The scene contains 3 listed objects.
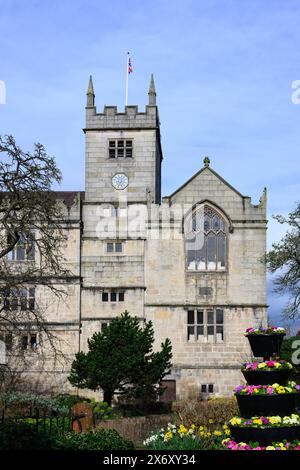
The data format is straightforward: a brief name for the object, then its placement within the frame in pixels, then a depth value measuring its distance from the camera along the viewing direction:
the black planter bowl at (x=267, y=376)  17.38
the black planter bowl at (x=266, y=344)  17.94
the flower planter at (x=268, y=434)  16.59
